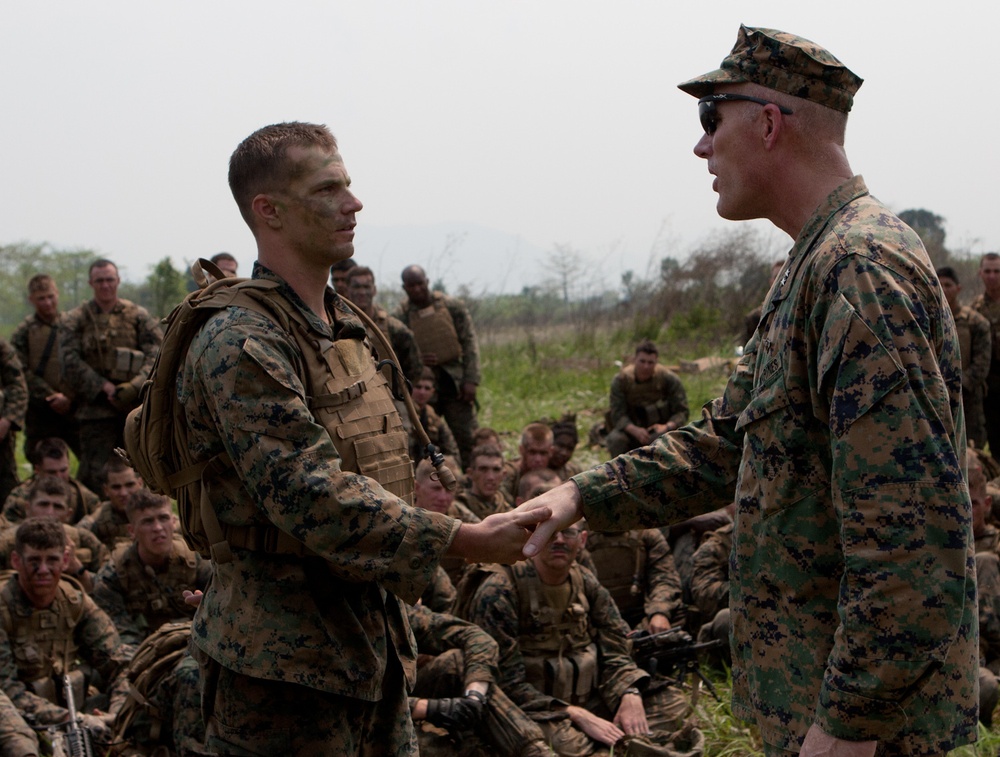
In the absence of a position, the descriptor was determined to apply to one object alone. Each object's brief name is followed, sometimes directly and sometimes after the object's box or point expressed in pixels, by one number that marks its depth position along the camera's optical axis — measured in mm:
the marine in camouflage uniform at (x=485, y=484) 8430
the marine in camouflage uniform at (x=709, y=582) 7258
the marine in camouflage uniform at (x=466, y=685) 5637
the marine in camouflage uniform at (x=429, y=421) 9961
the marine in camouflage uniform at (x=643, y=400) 11641
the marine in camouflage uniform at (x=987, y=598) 5793
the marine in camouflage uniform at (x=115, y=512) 8516
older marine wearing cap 2066
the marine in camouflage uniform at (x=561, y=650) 6098
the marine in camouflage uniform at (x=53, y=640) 6098
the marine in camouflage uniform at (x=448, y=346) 11125
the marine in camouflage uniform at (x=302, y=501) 2732
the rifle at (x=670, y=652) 6633
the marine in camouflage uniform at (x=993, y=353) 11685
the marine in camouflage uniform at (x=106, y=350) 9734
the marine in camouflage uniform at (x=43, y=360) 10352
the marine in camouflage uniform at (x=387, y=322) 9727
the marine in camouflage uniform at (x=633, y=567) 7680
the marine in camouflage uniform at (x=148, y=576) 6684
